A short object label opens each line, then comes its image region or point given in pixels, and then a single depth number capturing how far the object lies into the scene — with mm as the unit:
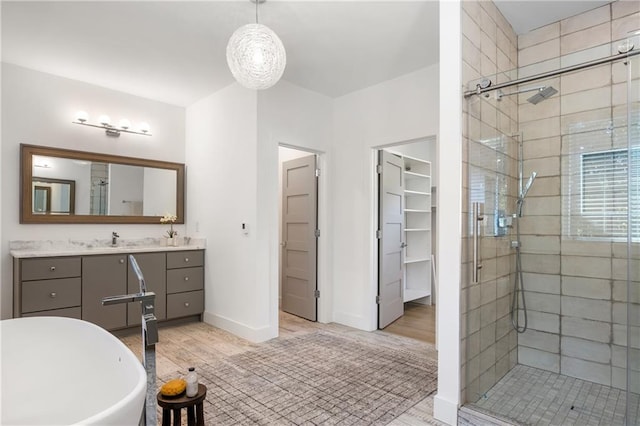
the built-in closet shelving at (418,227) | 5086
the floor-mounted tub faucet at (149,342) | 1284
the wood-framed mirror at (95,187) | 3479
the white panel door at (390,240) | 3953
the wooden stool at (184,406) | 1607
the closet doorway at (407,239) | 3961
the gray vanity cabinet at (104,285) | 3078
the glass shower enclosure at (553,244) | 2104
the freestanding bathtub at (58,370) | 1609
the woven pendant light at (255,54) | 2221
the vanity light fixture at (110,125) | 3745
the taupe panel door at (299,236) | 4215
